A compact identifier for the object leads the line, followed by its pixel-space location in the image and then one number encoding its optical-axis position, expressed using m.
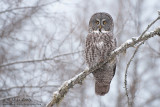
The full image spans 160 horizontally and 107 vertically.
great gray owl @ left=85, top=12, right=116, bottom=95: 10.37
